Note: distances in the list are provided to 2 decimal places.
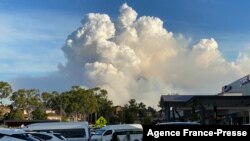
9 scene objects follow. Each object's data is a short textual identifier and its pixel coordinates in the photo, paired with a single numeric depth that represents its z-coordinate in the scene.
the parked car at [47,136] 17.10
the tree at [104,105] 106.85
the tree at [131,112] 98.90
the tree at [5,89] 83.20
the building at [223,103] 43.71
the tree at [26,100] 88.34
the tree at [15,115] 86.82
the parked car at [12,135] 12.29
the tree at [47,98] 104.41
